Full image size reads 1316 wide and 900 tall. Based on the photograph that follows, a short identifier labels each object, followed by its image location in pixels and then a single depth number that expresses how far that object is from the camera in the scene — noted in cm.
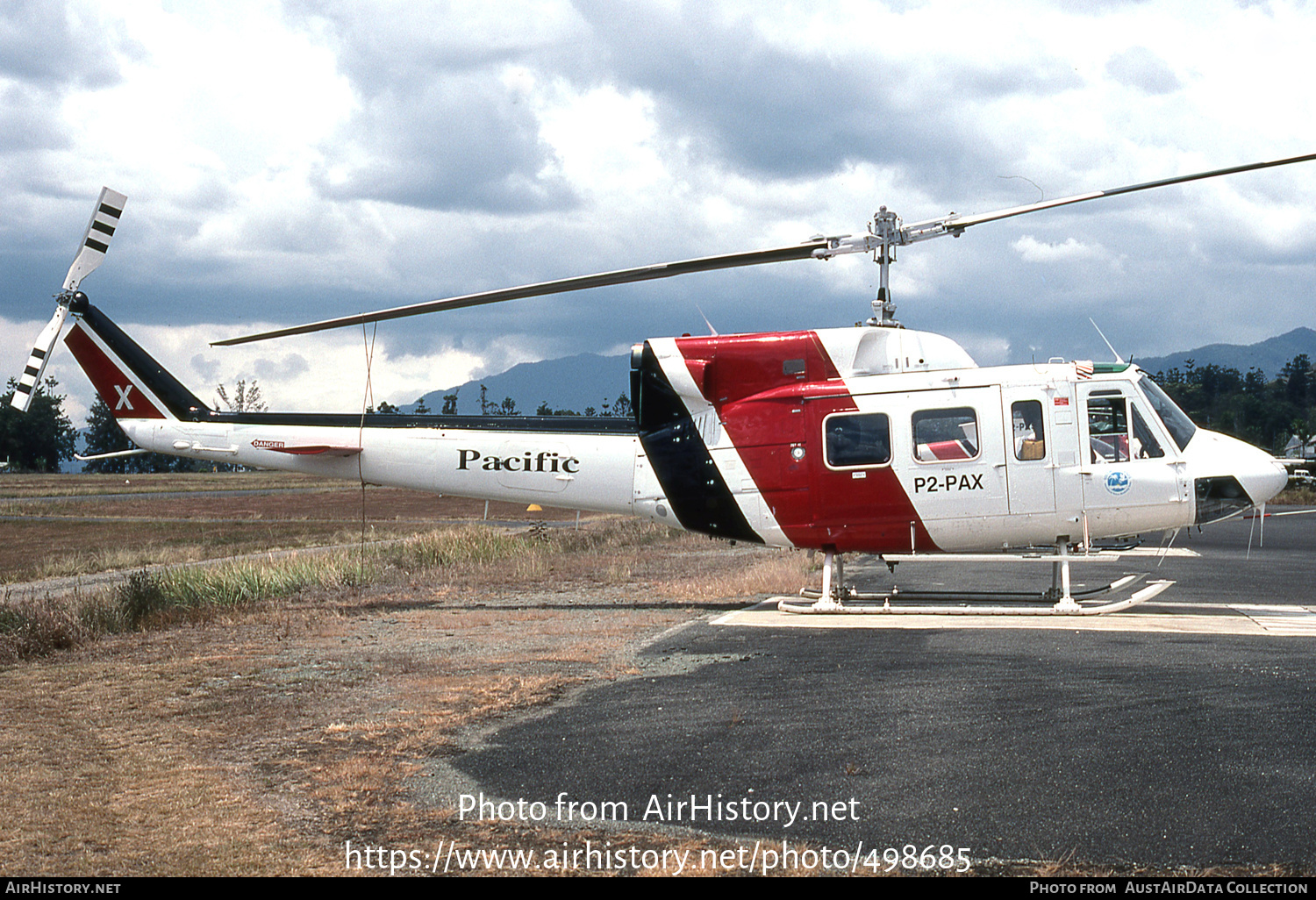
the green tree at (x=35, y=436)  11350
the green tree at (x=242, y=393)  9431
